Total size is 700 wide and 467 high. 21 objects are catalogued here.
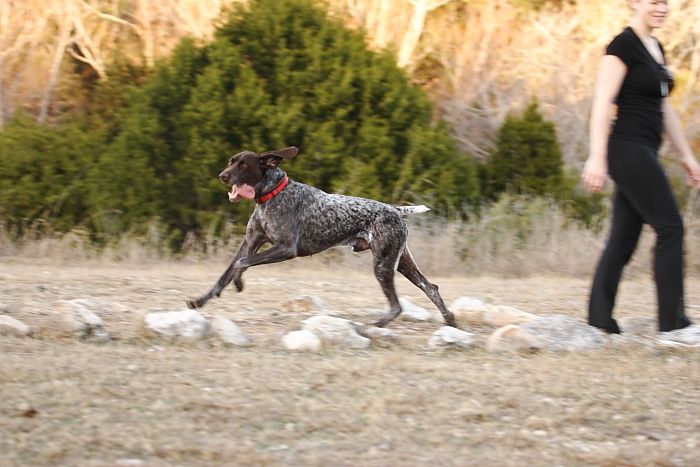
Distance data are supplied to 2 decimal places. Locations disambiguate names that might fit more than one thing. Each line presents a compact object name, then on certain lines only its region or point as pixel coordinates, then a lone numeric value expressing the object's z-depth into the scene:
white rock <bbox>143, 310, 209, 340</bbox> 12.44
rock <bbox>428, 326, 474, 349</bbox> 12.80
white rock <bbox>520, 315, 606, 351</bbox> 12.77
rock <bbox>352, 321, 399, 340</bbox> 13.32
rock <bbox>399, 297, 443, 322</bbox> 15.42
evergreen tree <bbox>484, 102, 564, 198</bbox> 30.25
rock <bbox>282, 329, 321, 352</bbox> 12.28
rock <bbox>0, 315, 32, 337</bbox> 12.36
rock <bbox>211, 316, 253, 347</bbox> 12.47
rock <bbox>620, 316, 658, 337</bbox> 14.18
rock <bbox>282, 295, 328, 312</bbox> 15.62
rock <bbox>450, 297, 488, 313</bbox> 15.43
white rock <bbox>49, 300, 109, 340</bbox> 12.41
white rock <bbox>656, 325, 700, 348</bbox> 12.80
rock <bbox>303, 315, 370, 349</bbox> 12.58
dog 14.57
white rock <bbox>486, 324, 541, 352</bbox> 12.66
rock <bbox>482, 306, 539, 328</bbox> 15.01
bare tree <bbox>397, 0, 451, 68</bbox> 41.47
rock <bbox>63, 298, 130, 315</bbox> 14.54
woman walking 12.53
